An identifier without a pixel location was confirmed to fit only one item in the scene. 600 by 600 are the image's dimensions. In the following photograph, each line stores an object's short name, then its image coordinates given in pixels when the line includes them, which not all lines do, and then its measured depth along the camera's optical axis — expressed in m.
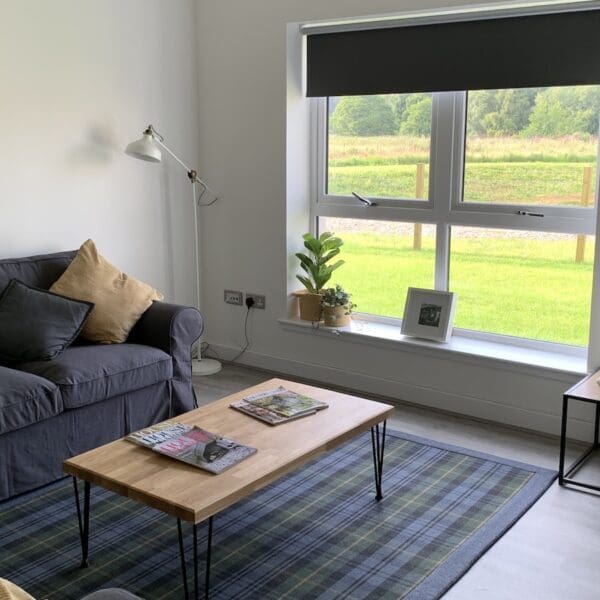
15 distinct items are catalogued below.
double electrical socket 4.90
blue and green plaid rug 2.58
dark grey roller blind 3.73
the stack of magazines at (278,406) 2.96
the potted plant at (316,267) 4.61
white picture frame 4.25
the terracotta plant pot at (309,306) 4.64
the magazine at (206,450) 2.53
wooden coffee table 2.33
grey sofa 3.14
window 3.93
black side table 3.21
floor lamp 4.28
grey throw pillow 3.48
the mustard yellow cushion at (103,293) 3.78
